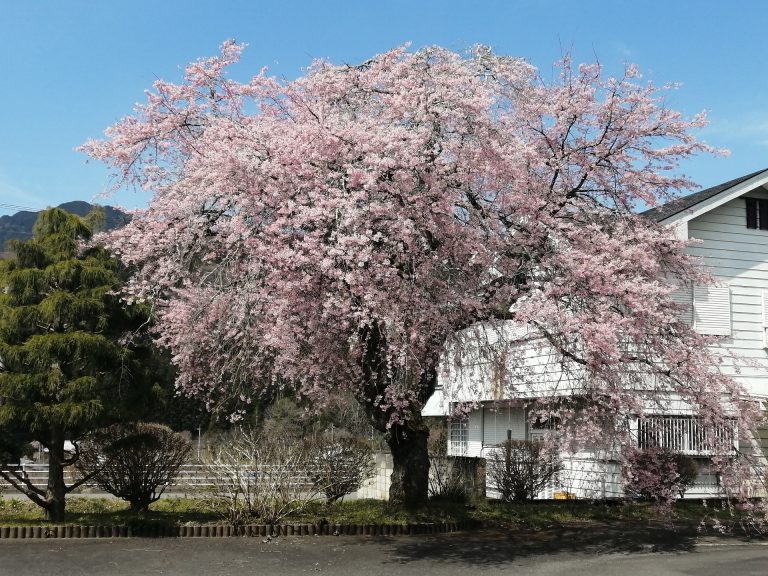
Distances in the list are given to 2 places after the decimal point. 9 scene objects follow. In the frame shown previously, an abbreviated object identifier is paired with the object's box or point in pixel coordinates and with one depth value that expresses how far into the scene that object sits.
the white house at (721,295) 19.02
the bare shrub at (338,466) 15.98
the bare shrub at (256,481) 13.35
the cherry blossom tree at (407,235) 11.50
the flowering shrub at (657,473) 14.88
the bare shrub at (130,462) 14.83
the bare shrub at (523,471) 17.36
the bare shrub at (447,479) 16.31
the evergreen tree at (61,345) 13.34
